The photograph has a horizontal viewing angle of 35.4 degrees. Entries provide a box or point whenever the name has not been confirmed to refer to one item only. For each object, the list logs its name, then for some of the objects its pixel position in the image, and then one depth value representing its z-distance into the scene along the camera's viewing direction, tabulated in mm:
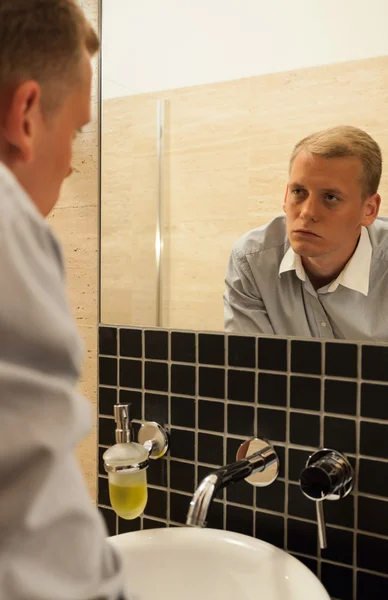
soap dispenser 1071
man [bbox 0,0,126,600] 426
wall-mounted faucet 877
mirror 1024
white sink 937
